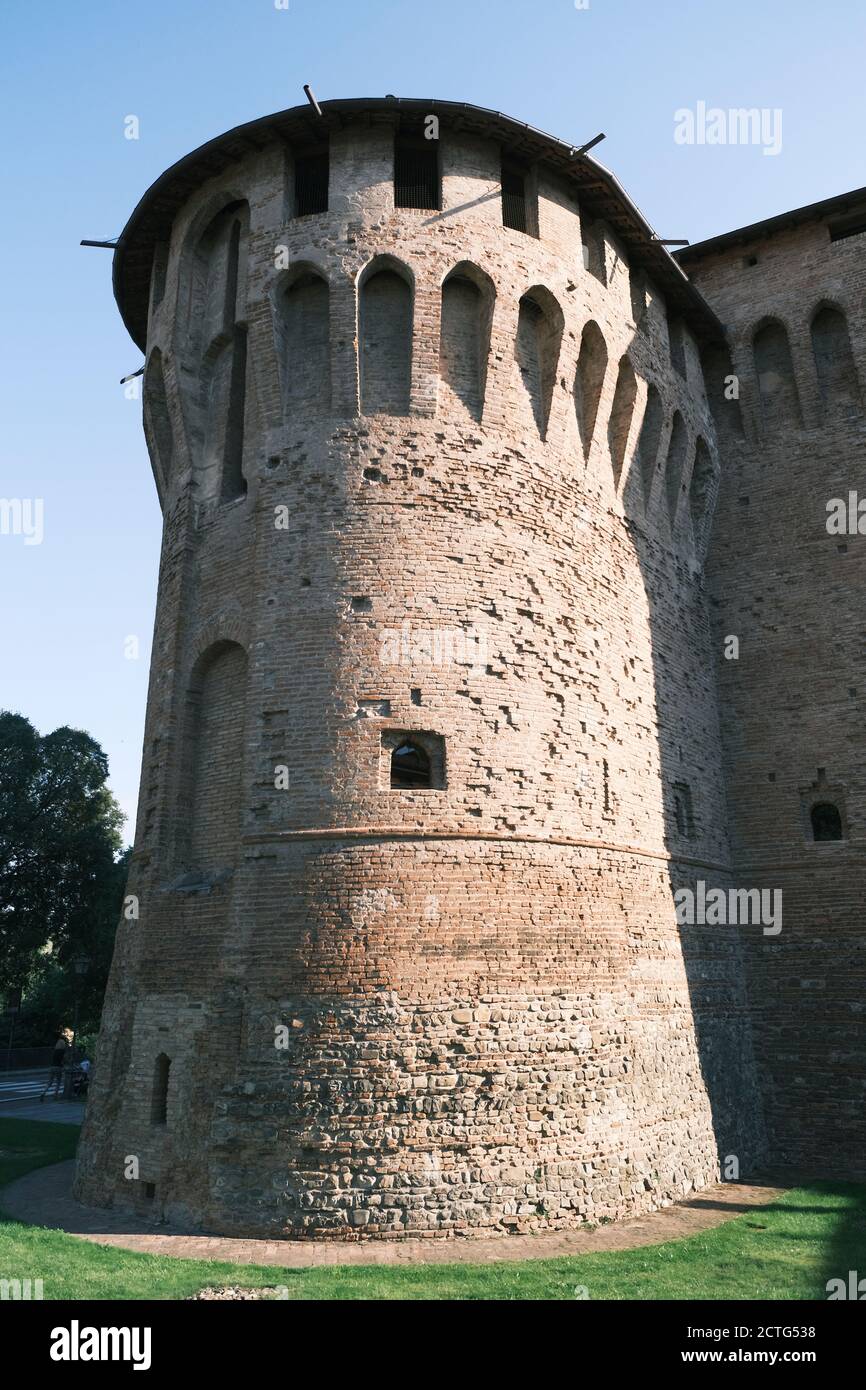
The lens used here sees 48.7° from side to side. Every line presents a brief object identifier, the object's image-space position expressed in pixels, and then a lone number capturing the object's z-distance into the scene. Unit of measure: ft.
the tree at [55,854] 99.71
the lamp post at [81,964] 85.56
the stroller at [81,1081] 79.66
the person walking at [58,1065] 81.49
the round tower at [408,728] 35.17
